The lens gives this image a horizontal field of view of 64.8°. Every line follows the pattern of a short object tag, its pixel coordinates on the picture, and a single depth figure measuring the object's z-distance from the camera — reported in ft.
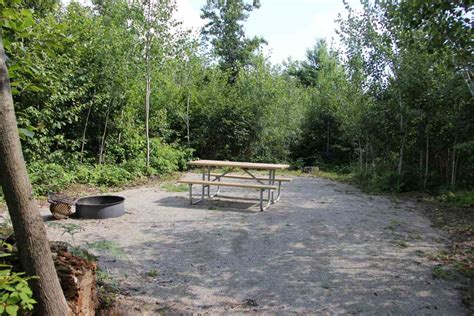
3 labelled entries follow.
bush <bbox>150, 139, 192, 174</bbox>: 34.35
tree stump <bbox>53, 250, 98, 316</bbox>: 7.09
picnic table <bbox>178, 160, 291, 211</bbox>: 21.52
